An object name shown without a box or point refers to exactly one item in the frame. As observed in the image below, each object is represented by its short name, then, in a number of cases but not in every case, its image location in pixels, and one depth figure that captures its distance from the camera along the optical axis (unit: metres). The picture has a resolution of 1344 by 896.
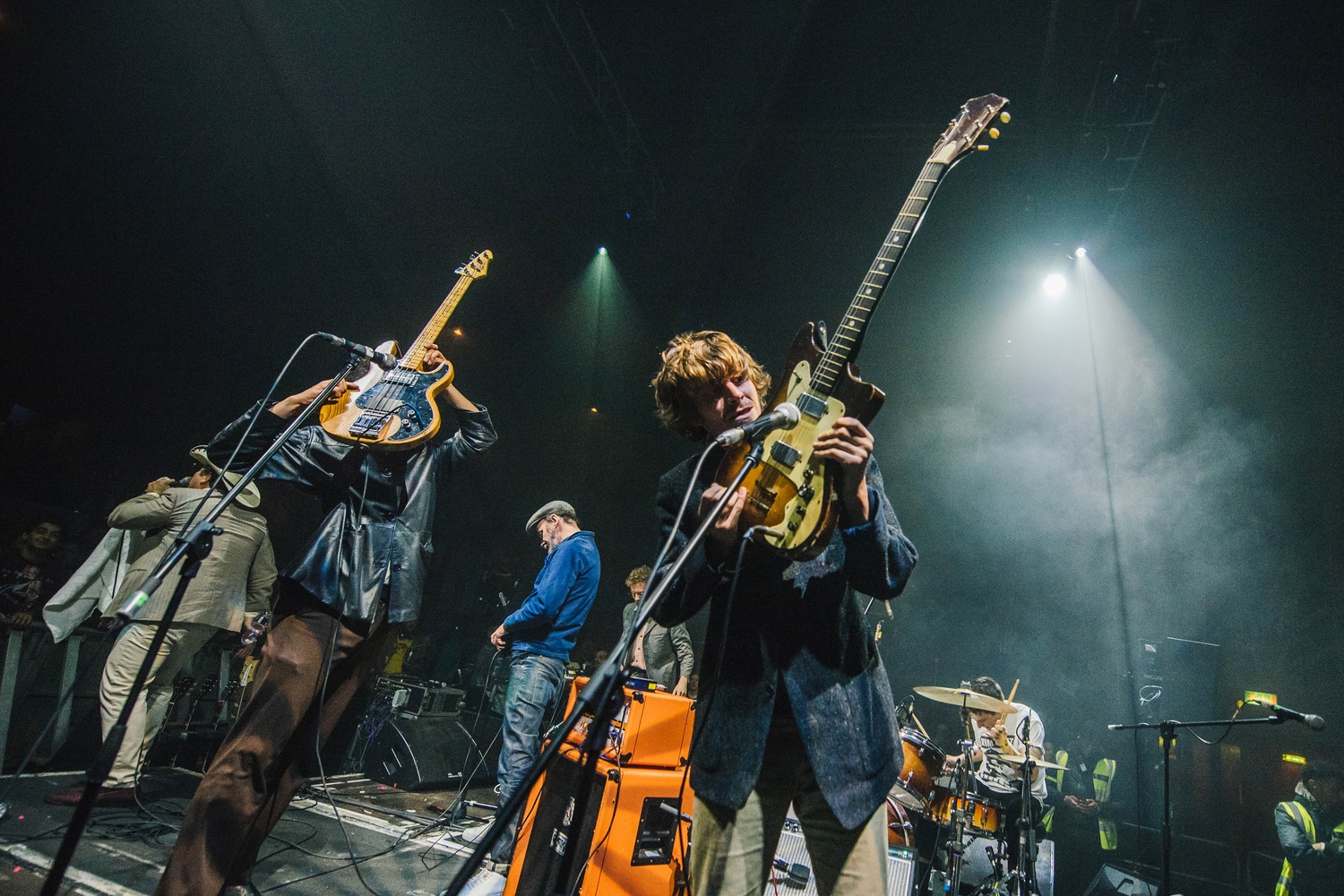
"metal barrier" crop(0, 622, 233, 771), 4.11
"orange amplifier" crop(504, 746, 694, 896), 2.91
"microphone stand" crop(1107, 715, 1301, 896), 3.95
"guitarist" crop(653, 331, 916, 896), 1.37
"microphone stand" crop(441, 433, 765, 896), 0.98
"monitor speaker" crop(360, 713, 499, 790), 5.77
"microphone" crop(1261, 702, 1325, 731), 3.67
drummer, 6.06
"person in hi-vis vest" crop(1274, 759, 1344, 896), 6.58
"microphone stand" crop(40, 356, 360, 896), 1.24
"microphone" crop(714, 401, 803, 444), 1.43
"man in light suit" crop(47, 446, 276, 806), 4.05
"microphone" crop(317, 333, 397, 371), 2.42
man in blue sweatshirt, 4.16
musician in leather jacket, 2.03
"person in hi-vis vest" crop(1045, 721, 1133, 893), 7.81
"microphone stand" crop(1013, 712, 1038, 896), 5.55
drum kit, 5.52
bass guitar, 2.50
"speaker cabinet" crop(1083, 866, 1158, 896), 6.40
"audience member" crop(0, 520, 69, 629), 4.65
